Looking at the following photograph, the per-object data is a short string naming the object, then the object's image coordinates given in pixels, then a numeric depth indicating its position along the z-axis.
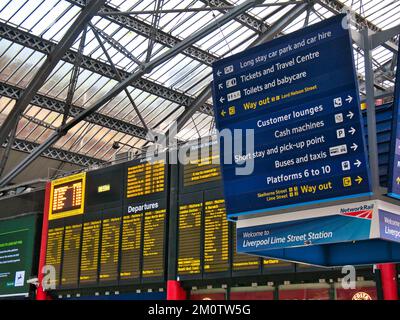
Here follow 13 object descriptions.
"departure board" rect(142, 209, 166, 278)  17.38
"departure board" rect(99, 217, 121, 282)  18.53
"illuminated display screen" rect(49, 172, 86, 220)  20.44
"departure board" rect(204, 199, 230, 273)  15.79
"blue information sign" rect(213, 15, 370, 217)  6.48
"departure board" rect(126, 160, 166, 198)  18.12
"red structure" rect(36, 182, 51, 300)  20.45
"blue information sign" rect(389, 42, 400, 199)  6.29
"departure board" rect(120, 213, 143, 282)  17.95
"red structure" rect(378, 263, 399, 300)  12.71
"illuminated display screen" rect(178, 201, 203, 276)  16.48
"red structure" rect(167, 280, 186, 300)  16.69
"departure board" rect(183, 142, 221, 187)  16.64
